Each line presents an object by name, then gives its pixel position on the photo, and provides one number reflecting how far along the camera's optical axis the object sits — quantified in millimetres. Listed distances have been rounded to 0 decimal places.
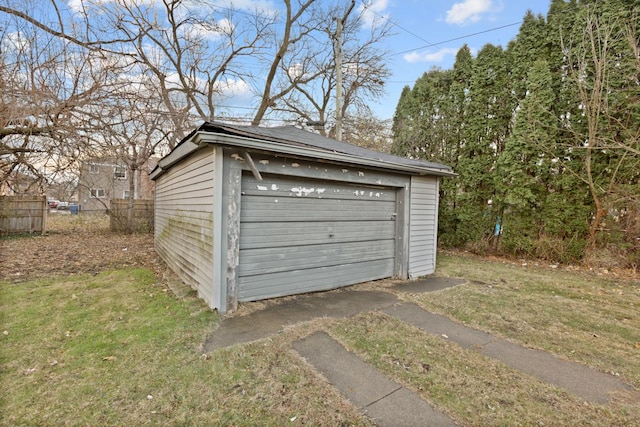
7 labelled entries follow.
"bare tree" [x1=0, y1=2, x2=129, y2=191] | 5746
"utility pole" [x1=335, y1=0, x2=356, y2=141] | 9508
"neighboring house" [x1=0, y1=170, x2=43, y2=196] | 8375
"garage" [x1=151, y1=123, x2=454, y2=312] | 3469
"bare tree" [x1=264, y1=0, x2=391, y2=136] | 11859
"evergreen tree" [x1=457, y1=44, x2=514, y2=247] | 7719
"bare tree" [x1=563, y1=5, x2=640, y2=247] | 5883
